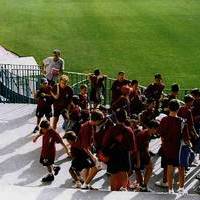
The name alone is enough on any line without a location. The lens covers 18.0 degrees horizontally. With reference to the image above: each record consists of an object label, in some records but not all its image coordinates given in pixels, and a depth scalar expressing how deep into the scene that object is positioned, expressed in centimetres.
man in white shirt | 1722
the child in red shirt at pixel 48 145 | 1216
